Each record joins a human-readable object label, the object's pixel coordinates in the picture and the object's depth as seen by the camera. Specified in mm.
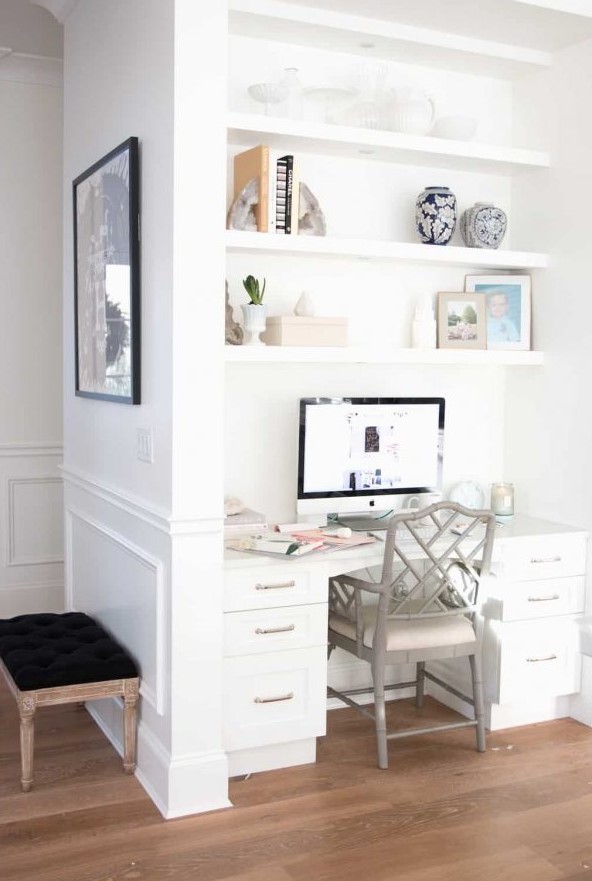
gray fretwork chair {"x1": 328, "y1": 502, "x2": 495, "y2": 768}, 3289
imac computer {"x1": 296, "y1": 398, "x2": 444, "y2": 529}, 3723
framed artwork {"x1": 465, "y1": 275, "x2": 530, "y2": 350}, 4023
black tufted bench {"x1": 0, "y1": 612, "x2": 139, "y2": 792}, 3086
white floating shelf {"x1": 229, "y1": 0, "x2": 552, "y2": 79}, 3471
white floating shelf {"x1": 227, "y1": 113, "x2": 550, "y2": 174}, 3408
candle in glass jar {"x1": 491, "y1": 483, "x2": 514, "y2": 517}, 4023
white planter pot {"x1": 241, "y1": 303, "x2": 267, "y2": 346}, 3475
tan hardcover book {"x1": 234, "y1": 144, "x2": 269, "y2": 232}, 3404
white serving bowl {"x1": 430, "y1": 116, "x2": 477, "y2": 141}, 3799
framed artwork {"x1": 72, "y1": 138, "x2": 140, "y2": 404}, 3178
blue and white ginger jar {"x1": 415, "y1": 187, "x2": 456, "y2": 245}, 3805
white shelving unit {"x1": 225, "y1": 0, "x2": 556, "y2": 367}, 3445
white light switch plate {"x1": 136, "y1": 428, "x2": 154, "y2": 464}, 3111
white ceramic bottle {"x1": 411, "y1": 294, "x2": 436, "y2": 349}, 3869
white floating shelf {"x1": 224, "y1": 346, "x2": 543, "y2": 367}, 3402
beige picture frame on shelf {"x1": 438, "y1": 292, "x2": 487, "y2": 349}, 3953
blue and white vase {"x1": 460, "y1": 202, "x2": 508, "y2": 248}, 3914
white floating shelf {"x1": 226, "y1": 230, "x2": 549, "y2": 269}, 3396
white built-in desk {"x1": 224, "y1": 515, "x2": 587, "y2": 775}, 3207
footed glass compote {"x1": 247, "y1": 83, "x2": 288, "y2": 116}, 3486
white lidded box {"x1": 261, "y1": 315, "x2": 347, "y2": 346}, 3500
